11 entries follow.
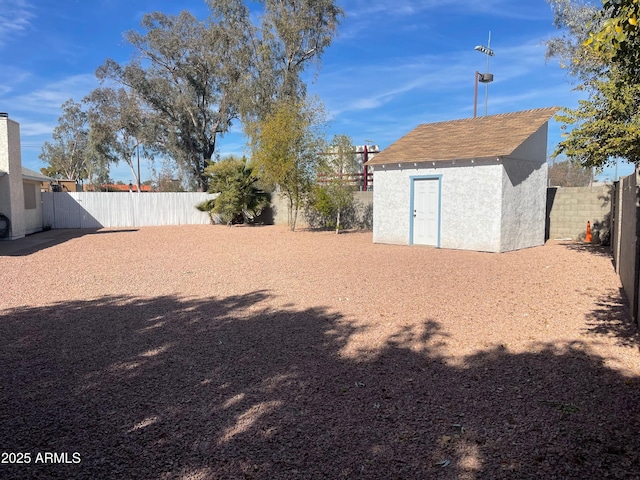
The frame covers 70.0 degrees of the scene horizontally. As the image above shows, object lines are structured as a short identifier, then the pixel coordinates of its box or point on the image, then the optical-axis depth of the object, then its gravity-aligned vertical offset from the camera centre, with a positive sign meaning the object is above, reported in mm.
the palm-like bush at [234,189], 24884 +656
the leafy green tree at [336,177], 19688 +1056
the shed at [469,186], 13359 +465
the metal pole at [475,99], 23250 +5234
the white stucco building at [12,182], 17141 +711
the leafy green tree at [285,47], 27875 +9574
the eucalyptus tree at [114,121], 33750 +6124
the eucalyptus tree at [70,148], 55188 +6709
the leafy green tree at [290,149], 19812 +2280
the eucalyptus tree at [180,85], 32344 +8305
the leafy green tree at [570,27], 17298 +6934
